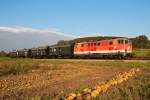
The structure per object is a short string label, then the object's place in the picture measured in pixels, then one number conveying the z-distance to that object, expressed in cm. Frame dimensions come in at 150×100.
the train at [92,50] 4300
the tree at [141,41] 11847
